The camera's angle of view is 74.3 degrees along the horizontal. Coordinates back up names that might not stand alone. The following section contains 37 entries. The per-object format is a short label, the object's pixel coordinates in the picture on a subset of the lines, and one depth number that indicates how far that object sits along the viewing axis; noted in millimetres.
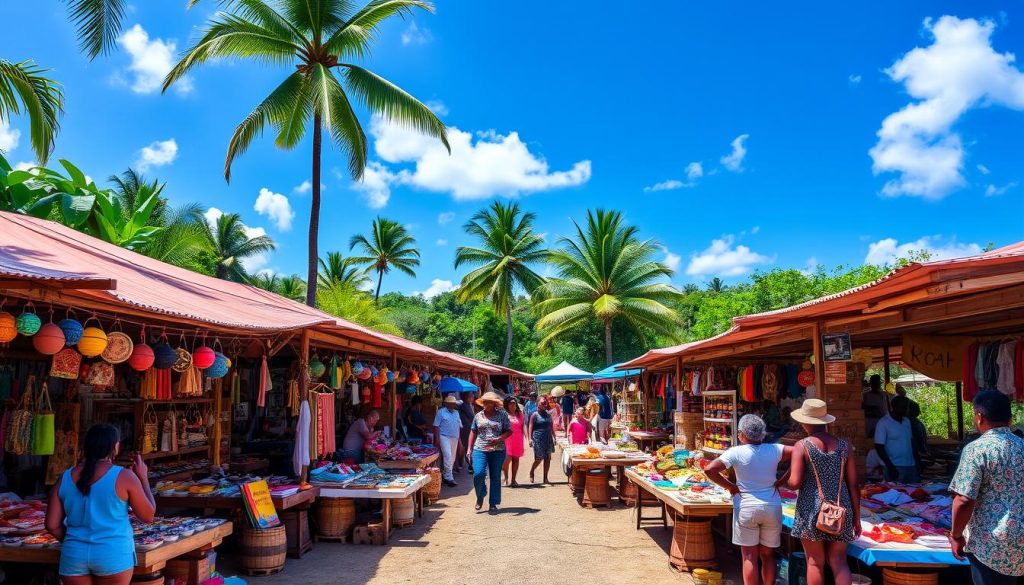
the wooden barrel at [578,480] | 11383
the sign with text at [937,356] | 7922
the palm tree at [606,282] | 30172
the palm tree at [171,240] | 22500
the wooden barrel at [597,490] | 10383
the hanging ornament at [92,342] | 5000
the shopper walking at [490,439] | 9445
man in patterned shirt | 3623
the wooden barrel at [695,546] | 6613
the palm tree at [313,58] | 14797
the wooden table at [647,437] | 15359
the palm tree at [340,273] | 43000
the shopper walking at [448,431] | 12211
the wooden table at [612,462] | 10586
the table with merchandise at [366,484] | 7934
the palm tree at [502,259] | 34594
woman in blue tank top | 4062
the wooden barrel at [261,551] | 6527
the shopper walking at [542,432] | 12539
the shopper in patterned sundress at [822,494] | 4730
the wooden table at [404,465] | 10477
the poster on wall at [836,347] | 5973
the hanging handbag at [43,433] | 6008
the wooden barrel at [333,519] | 8000
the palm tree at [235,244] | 40719
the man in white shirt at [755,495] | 5223
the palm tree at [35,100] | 7621
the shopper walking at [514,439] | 11931
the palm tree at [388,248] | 42938
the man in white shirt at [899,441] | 7637
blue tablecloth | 4664
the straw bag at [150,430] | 8398
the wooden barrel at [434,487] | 10604
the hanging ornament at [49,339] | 4625
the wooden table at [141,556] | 4703
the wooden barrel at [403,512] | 8805
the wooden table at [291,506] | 6953
